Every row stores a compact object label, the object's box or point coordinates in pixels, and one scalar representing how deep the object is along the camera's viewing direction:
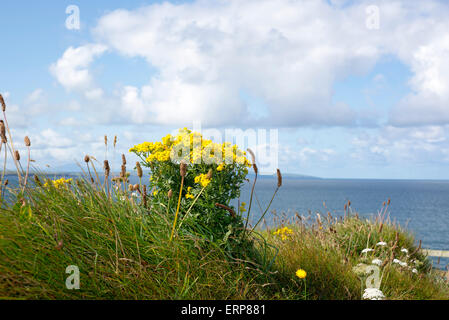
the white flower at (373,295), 3.52
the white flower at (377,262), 4.74
